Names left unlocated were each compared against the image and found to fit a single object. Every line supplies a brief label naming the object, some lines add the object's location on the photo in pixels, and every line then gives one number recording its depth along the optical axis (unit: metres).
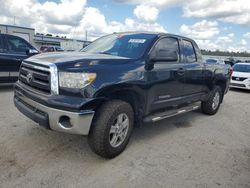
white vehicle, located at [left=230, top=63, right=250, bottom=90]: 9.03
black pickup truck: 2.41
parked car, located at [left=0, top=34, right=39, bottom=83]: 5.92
